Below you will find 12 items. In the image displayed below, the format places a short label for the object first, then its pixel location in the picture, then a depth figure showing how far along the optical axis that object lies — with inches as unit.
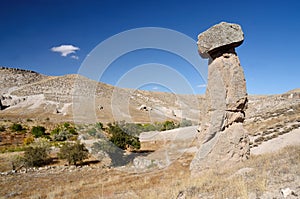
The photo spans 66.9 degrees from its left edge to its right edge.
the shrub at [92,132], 1155.0
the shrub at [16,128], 1331.2
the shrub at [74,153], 653.3
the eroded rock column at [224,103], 335.3
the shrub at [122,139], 741.1
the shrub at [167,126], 1431.6
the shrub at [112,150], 657.7
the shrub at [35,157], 658.2
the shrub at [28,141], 1029.5
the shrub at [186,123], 1559.9
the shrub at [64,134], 1171.9
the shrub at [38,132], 1215.8
